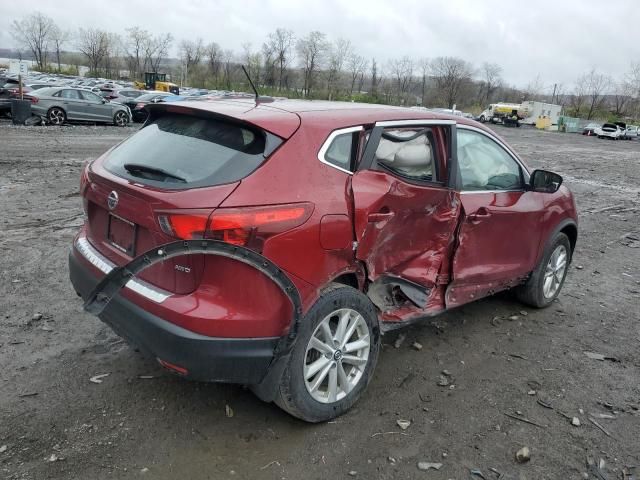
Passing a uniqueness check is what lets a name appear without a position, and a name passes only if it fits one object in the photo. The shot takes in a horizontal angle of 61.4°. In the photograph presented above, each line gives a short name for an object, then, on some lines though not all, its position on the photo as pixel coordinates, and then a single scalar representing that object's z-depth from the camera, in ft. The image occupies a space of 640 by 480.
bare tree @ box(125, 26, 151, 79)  315.99
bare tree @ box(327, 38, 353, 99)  272.92
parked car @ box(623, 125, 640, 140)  186.39
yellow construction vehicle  164.55
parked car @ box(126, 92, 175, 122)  82.84
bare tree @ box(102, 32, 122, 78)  307.37
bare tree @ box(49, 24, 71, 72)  330.54
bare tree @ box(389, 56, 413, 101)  328.99
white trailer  215.72
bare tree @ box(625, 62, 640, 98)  301.22
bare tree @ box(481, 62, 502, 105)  354.15
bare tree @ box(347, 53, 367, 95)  318.45
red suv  8.65
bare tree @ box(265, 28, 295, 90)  269.03
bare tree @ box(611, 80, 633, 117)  295.69
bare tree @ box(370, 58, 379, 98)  323.88
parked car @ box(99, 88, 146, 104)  88.03
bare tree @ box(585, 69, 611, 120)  282.77
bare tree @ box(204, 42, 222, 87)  301.22
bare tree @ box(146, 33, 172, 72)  318.92
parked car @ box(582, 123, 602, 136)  189.26
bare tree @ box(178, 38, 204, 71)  327.26
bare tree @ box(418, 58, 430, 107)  311.23
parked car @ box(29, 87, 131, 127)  63.82
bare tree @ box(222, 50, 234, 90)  272.51
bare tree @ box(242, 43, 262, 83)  254.47
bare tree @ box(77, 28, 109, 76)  306.14
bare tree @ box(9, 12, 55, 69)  323.37
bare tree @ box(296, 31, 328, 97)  260.21
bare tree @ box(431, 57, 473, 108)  306.55
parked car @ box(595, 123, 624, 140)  176.58
